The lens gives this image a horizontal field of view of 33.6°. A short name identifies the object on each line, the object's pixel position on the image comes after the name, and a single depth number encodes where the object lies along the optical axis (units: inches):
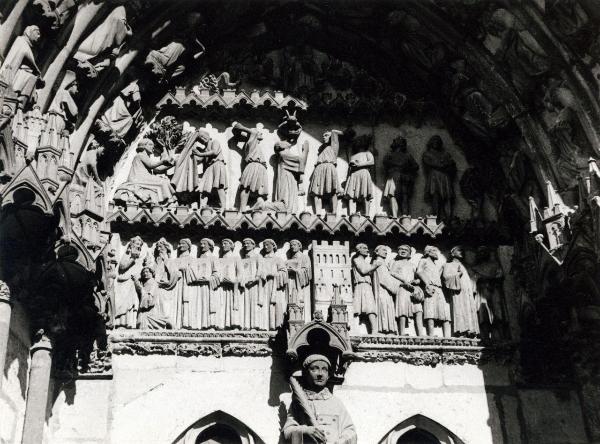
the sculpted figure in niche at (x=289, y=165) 441.4
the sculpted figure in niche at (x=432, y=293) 414.9
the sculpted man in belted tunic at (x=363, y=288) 411.8
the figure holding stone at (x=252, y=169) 439.8
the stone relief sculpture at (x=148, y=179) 430.9
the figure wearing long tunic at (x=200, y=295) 404.8
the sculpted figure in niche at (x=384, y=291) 411.8
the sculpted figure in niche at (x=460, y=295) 414.6
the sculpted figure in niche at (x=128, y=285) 401.7
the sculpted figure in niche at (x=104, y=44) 388.5
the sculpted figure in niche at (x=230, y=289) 405.7
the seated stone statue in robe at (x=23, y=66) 339.9
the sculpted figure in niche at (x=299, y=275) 413.1
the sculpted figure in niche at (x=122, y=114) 416.2
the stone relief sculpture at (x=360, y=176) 443.8
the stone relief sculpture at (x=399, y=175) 445.4
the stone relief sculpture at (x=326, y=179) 443.2
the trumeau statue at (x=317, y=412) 372.2
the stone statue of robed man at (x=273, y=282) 408.2
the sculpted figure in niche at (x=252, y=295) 406.9
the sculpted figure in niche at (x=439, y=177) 445.1
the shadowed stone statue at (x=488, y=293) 416.5
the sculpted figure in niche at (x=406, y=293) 414.0
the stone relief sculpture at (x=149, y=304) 401.1
